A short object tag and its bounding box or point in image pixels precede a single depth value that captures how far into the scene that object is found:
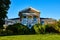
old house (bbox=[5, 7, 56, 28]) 22.33
